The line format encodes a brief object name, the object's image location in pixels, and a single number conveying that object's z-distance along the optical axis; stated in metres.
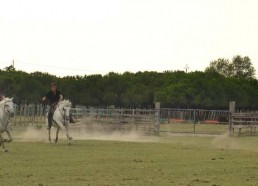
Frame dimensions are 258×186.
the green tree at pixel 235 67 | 180.75
